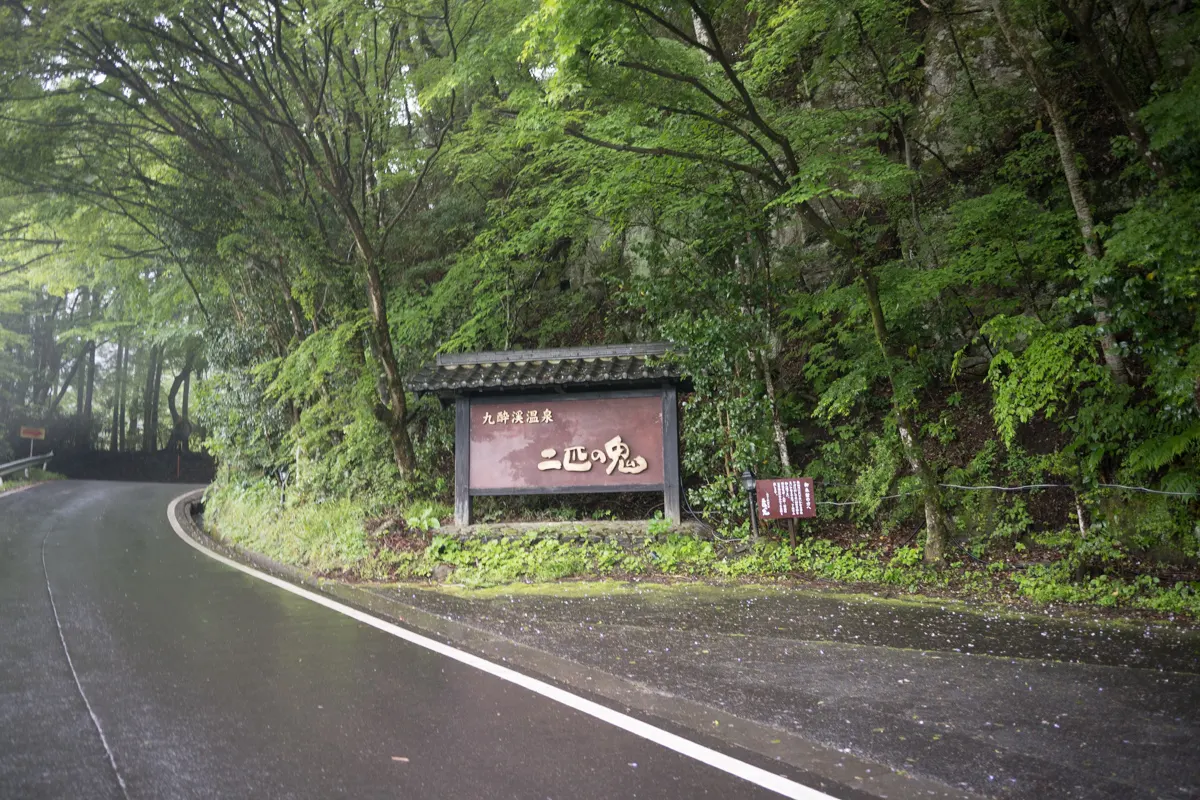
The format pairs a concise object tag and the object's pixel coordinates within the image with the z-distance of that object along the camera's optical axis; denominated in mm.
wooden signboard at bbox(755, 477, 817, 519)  9133
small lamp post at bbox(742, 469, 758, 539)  9523
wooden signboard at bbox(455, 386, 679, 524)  10344
